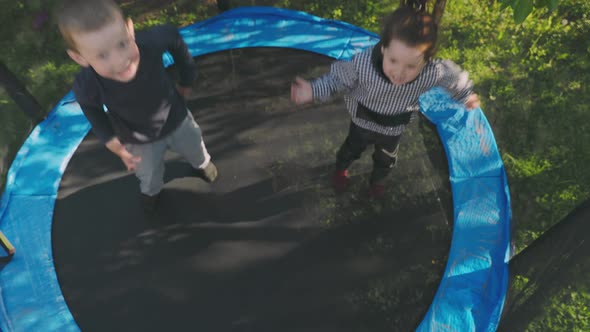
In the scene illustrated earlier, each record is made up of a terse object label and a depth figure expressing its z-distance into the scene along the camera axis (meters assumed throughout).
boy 1.19
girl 1.21
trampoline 1.78
